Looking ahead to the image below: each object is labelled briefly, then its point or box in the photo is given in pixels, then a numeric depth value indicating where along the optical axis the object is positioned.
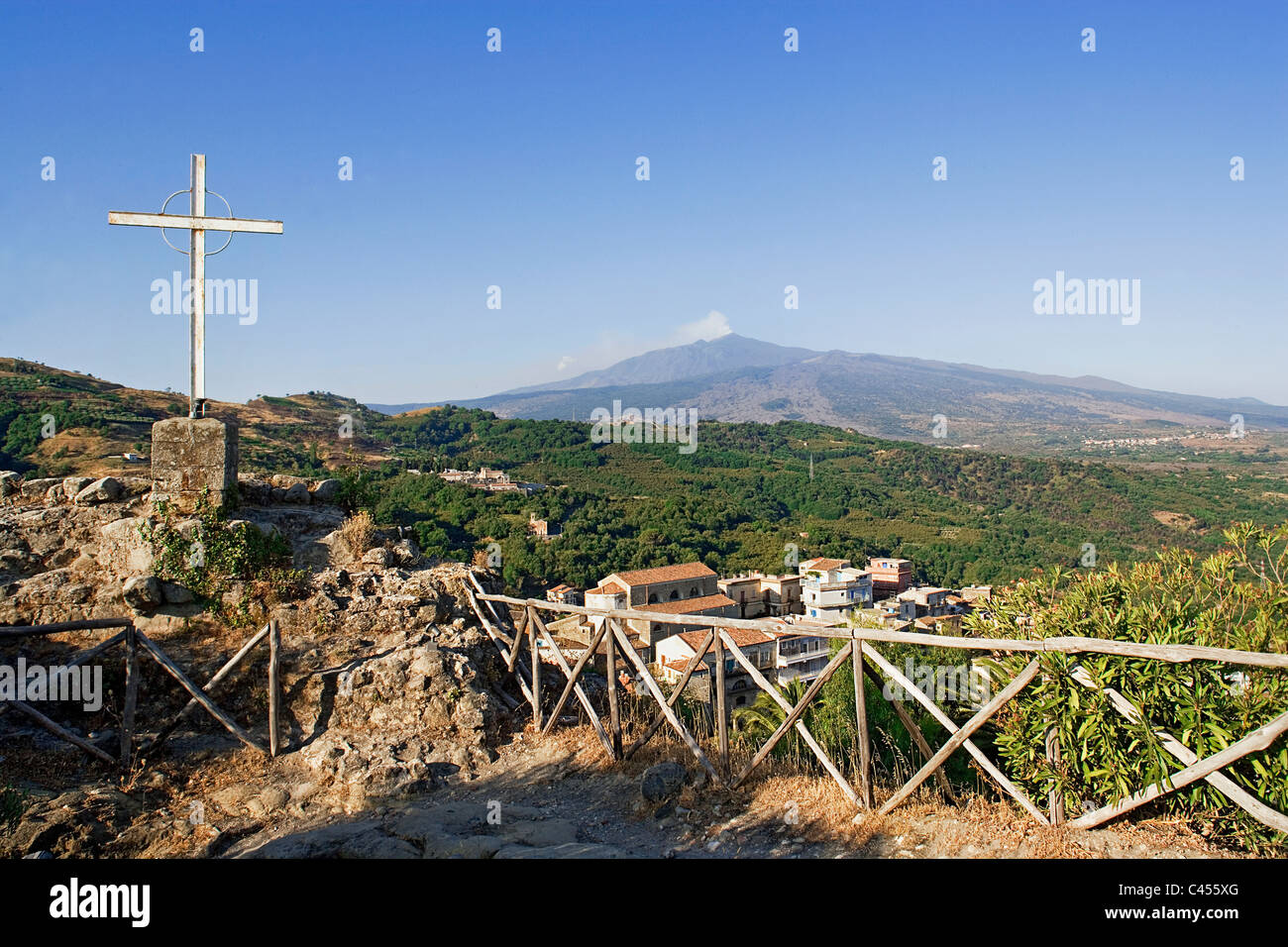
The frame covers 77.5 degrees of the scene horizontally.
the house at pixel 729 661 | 21.89
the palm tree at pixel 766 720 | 6.90
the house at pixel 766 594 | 44.22
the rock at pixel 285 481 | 9.74
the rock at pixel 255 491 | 9.15
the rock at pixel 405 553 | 9.05
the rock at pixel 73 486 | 8.86
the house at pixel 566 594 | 35.22
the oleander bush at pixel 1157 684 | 4.04
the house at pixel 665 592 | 33.66
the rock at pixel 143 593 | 7.59
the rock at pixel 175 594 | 7.81
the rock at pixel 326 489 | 9.85
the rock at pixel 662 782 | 5.78
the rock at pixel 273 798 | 5.88
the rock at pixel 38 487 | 9.19
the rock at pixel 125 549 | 7.91
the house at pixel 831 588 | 43.97
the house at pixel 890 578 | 51.66
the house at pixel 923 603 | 44.00
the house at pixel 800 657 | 29.78
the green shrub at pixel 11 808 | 4.77
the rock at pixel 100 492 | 8.56
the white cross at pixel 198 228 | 8.19
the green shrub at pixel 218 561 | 7.88
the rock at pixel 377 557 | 8.71
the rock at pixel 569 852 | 4.76
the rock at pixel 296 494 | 9.58
